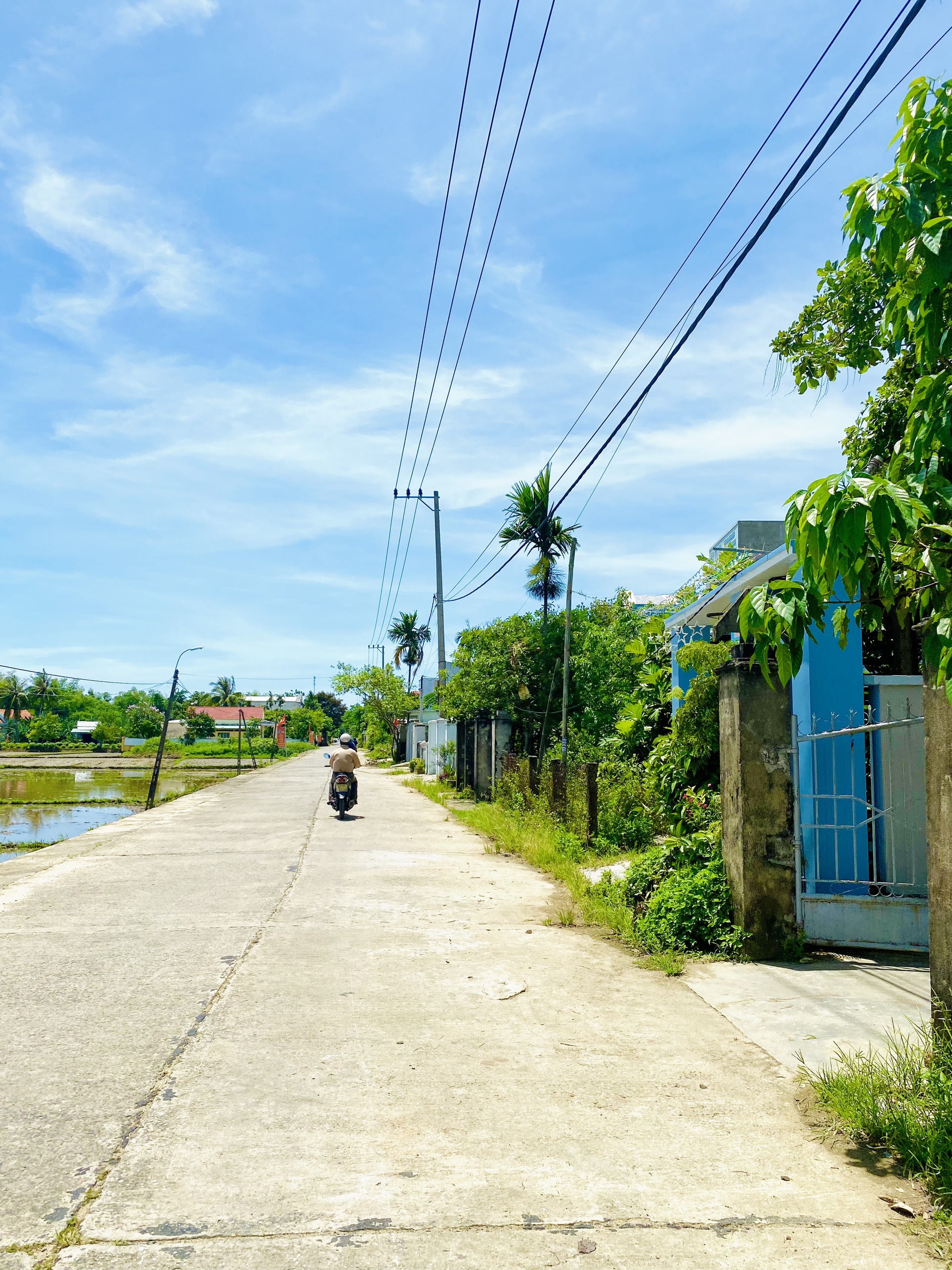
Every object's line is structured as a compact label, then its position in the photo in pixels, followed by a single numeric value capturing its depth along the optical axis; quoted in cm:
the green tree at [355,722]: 9712
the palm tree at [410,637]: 7319
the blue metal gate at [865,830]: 709
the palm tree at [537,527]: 2628
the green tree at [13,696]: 11056
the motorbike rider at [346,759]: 1880
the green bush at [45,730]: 9212
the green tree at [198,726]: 10594
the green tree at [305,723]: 13562
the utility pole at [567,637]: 2012
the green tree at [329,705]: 16175
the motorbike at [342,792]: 1867
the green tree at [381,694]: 6184
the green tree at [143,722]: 10388
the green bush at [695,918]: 729
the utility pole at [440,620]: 3416
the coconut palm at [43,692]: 11175
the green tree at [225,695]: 14612
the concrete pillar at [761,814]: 704
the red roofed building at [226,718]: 12350
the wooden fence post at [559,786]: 1431
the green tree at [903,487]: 287
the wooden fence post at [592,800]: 1209
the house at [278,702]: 16675
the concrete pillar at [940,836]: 424
